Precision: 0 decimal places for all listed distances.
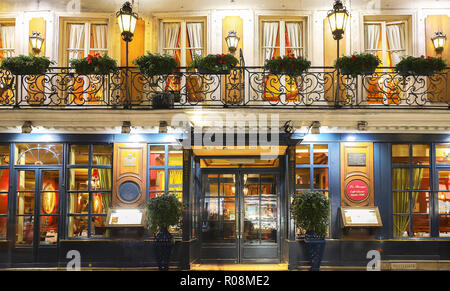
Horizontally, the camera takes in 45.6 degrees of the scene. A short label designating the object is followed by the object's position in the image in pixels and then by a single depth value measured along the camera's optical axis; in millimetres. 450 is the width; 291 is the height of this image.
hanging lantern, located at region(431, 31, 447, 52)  11938
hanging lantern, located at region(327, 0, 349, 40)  10922
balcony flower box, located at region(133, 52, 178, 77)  10875
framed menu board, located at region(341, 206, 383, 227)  11492
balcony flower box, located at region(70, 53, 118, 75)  10930
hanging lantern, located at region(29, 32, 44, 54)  12067
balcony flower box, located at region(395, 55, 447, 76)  11016
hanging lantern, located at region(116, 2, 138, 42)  10984
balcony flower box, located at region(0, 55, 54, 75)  11008
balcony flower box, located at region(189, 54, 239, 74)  10805
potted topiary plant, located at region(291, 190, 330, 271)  10695
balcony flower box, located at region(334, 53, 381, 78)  10781
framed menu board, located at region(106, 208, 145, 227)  11680
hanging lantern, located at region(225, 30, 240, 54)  11867
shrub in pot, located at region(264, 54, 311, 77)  10805
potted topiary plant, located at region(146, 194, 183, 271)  10758
